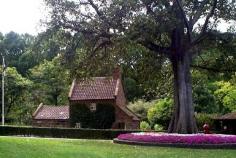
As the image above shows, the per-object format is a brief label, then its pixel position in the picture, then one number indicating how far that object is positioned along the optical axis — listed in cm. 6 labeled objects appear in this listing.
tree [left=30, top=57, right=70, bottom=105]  7569
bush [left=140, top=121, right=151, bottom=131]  6438
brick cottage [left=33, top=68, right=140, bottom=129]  5941
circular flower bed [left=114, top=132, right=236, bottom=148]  2848
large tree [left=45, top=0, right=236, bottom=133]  3100
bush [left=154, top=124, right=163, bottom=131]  5880
